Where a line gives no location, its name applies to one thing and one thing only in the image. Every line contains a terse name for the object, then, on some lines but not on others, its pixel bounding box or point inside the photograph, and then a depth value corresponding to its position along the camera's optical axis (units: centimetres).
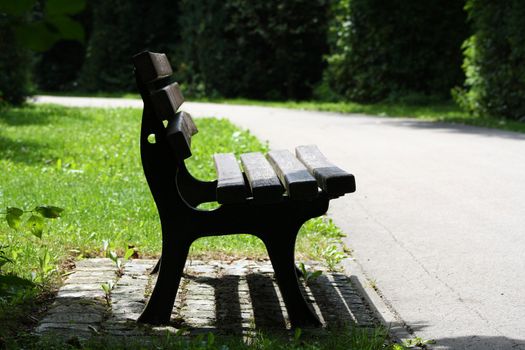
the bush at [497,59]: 2763
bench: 749
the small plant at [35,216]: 650
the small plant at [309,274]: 905
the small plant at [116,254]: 938
